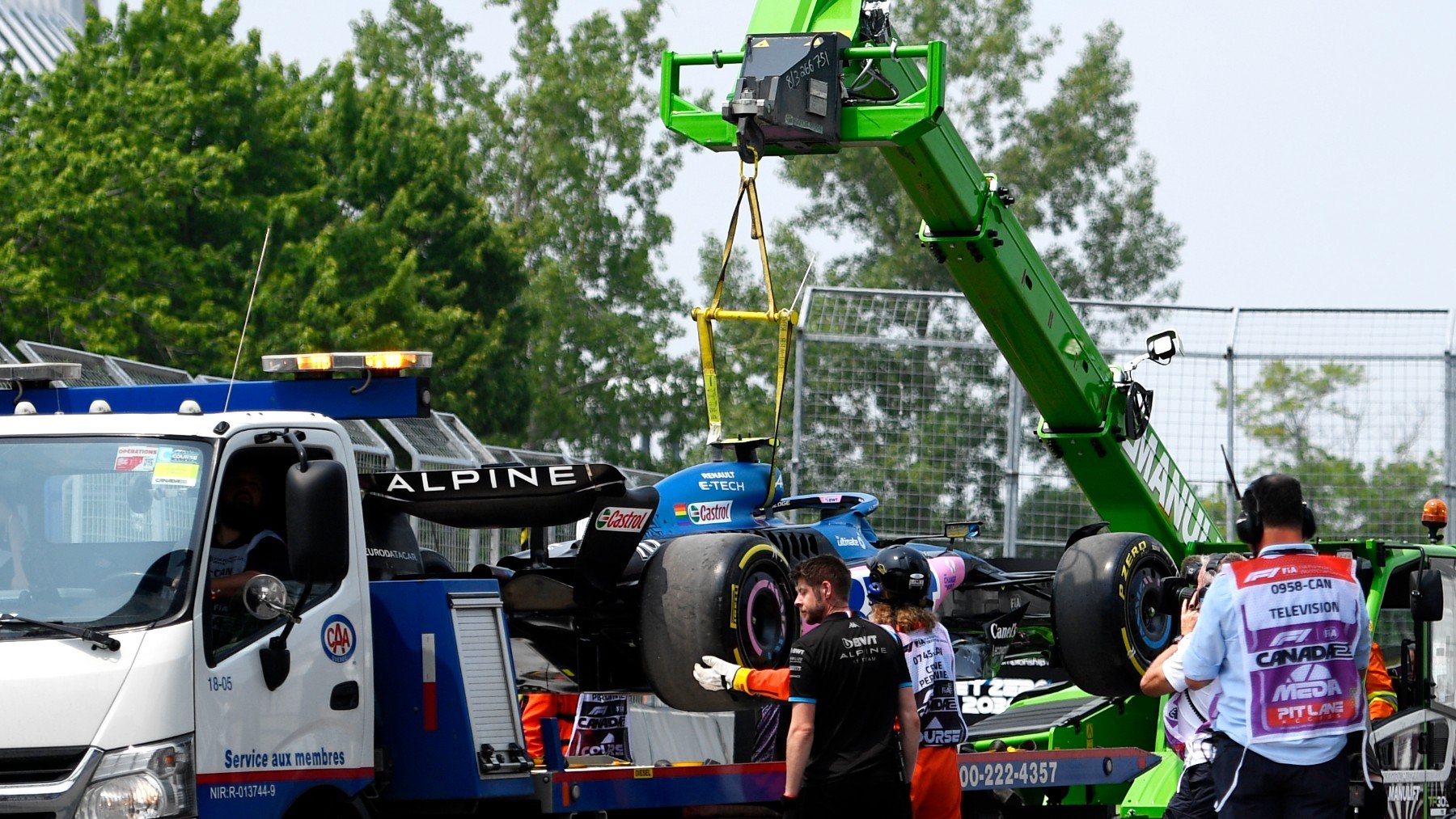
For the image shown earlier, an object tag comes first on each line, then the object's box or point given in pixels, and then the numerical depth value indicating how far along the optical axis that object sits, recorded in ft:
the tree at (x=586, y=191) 305.32
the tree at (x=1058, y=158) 296.30
